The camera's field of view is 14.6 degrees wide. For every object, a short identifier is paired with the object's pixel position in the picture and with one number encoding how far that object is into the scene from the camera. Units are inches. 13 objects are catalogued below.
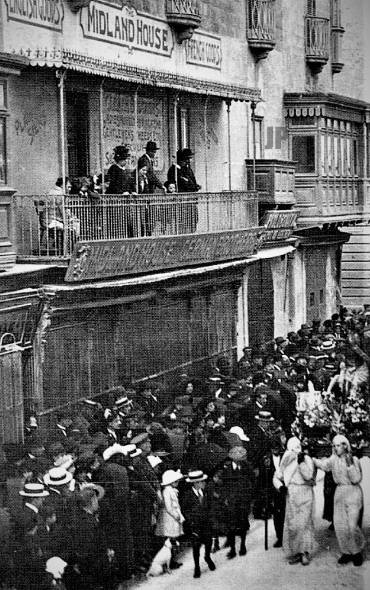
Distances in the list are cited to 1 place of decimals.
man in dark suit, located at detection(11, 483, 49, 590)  510.0
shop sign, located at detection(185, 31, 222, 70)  916.6
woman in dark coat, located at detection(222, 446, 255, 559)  577.0
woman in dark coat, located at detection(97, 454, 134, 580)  542.3
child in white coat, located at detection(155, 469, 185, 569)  568.1
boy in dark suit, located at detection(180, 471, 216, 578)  565.6
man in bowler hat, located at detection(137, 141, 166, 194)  779.4
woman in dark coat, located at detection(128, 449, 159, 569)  559.8
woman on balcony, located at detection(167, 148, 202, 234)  815.7
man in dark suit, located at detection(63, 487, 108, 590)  522.3
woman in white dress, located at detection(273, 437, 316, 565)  581.0
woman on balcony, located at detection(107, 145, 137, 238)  743.1
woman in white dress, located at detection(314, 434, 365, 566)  574.9
